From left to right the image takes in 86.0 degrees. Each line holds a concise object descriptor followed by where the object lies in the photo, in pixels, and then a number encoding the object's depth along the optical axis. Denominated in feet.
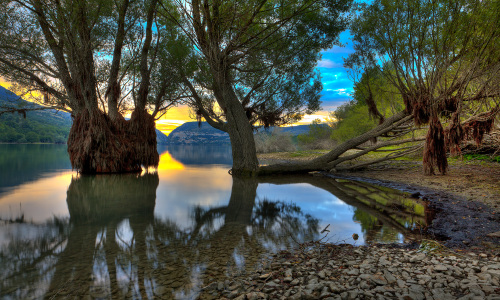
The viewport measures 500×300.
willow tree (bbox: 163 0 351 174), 42.73
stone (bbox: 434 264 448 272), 11.71
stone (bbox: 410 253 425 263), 13.19
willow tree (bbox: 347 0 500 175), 30.81
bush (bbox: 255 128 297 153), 144.66
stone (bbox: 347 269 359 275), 11.79
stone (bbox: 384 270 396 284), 10.96
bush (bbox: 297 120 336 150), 154.92
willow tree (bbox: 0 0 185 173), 46.29
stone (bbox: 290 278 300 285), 11.38
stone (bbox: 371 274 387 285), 10.75
